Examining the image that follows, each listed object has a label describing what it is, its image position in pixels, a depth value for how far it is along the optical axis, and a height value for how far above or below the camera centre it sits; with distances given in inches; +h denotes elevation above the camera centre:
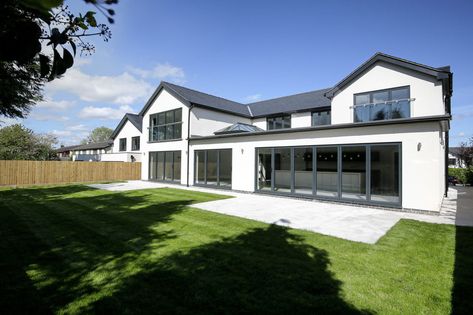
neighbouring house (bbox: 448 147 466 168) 1937.7 +35.3
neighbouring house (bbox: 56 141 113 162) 1251.5 +66.0
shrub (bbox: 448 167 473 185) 834.8 -38.6
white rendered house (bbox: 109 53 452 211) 367.2 +42.0
